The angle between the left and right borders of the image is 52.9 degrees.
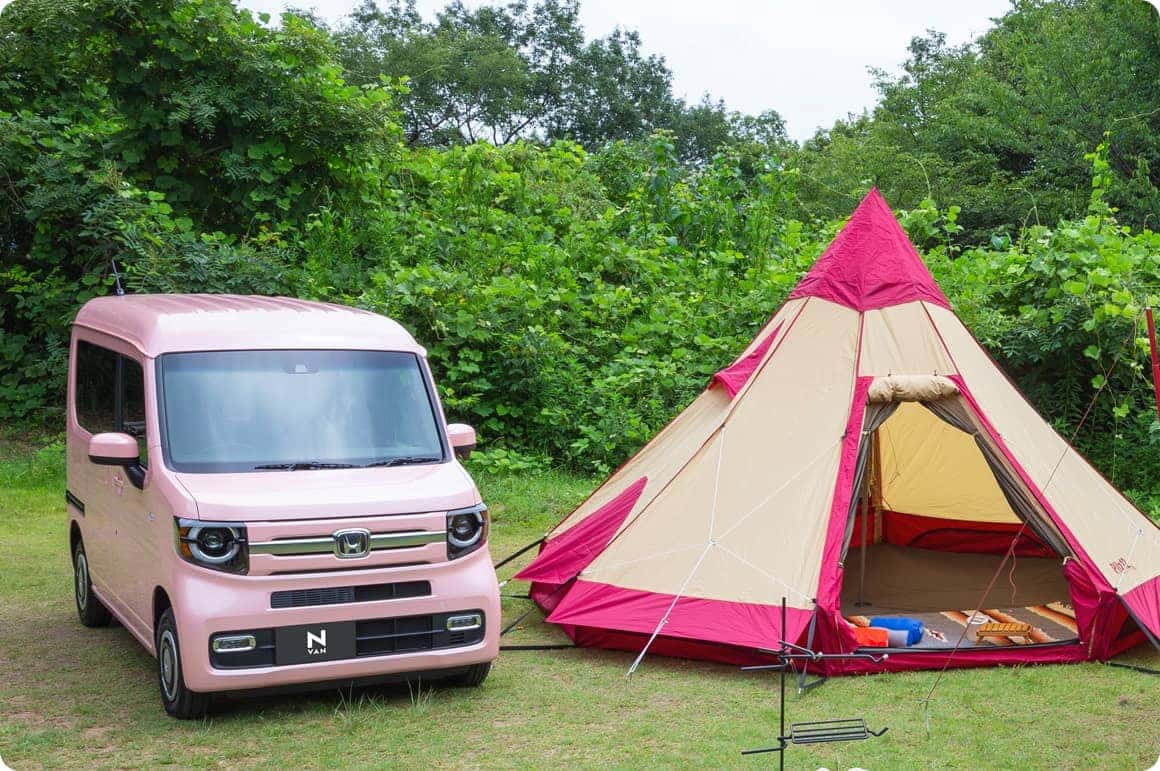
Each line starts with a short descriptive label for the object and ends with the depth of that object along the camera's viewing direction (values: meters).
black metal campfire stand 4.70
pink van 5.29
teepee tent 6.41
